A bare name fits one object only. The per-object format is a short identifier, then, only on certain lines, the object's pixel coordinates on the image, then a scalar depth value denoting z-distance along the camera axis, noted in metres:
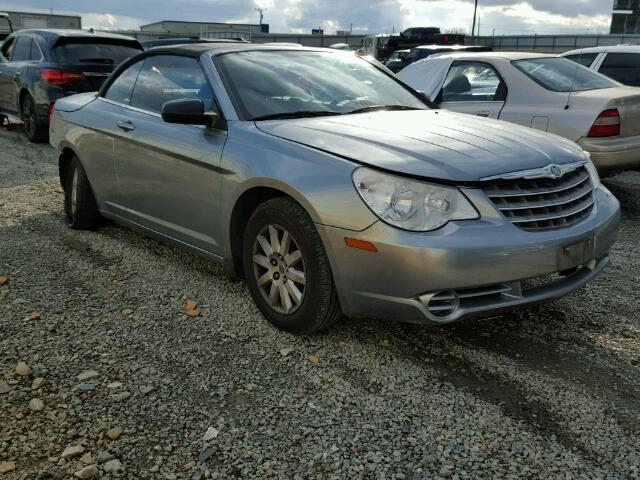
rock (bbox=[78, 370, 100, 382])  2.97
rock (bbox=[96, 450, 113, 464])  2.40
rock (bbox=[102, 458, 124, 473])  2.35
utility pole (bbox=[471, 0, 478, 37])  53.62
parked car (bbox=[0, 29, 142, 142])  9.45
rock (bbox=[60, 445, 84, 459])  2.42
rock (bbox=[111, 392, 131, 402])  2.81
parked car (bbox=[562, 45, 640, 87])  8.28
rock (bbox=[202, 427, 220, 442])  2.54
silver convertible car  2.89
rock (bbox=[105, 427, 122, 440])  2.54
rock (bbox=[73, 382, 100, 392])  2.88
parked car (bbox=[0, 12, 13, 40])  23.68
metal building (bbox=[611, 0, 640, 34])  54.28
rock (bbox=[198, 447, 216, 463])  2.41
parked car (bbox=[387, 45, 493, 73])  12.63
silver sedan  6.00
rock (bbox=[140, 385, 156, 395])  2.87
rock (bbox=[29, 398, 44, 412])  2.72
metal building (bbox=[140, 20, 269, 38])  61.78
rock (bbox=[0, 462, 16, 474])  2.34
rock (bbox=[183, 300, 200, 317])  3.77
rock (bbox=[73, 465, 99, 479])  2.32
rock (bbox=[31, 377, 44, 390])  2.89
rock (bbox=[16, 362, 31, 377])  3.00
